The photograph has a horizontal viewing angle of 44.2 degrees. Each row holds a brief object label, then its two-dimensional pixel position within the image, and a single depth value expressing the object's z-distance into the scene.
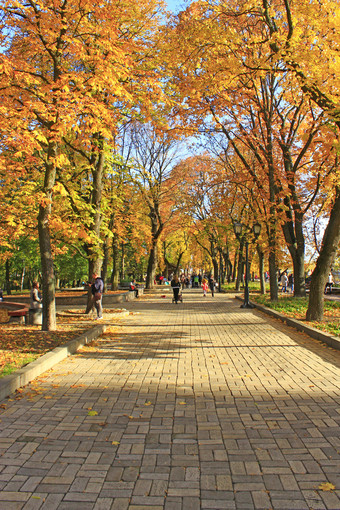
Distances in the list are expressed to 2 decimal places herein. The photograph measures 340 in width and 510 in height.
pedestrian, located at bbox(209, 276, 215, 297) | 30.87
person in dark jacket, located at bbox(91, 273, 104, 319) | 14.27
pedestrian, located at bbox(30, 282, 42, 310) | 13.65
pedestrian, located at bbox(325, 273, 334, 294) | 31.38
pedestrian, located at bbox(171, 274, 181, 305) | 23.02
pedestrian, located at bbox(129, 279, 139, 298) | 31.21
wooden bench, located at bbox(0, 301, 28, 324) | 13.87
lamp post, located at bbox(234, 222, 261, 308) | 18.55
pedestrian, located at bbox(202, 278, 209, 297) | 30.65
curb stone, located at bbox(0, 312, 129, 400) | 5.59
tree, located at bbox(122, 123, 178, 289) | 32.88
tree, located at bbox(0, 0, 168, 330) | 9.00
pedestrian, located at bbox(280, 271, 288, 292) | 33.64
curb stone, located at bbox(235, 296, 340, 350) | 8.59
